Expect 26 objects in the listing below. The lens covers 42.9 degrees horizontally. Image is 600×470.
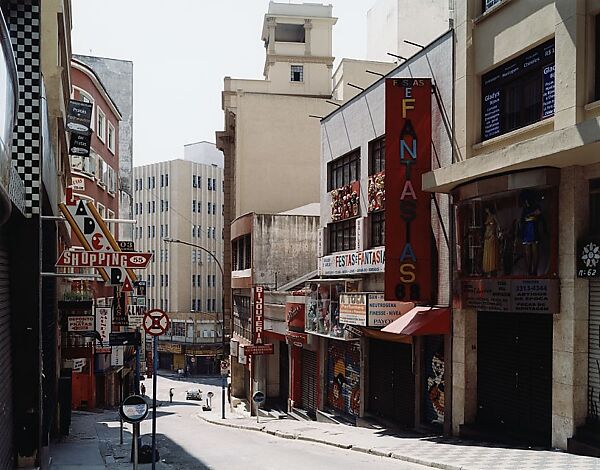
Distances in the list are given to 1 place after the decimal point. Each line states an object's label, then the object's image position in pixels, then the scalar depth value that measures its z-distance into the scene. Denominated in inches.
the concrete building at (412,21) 1542.8
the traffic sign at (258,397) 1167.3
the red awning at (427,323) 783.7
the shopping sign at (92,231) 629.3
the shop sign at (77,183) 1399.4
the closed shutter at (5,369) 461.4
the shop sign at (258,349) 1403.8
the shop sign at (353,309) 893.8
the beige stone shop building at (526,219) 610.2
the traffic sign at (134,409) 569.3
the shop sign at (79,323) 865.5
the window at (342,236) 1094.2
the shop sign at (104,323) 1149.1
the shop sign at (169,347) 3425.2
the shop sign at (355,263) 957.8
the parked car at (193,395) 2470.5
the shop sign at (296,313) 1238.3
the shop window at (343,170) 1088.2
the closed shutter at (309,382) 1254.3
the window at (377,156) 989.4
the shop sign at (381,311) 885.8
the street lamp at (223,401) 1456.2
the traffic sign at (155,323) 658.2
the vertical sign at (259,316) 1496.1
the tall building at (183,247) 3442.4
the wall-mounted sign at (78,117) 1018.1
